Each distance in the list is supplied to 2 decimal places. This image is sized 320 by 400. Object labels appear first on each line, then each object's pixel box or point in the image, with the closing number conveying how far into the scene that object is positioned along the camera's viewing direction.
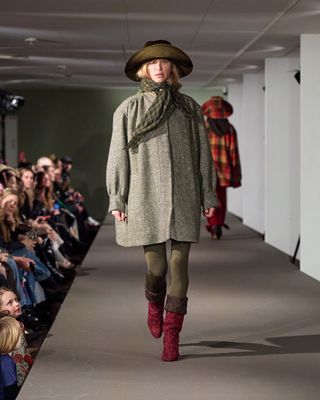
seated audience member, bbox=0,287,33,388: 5.21
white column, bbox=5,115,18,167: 21.91
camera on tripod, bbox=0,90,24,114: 18.48
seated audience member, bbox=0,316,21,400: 4.68
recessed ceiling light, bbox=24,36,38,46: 11.05
